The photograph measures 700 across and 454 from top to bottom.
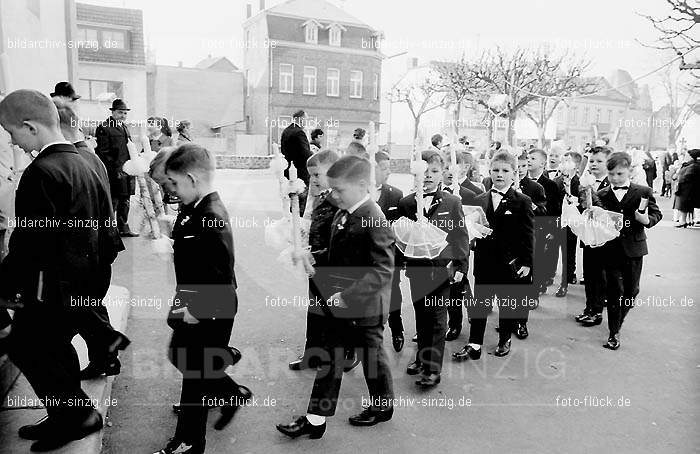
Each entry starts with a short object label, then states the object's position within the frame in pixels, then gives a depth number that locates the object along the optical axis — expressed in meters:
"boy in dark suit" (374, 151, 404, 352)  5.12
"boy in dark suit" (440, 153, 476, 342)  5.57
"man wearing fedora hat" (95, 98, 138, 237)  8.65
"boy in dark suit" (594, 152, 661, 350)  5.48
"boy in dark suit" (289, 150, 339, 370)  4.25
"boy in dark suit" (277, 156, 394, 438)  3.54
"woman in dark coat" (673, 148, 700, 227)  13.93
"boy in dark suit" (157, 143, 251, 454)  3.23
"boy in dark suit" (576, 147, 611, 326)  6.06
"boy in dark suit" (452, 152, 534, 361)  5.04
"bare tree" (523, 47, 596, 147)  19.88
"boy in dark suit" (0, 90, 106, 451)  2.94
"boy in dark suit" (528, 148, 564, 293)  7.14
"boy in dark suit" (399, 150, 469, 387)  4.49
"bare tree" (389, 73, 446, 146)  41.97
